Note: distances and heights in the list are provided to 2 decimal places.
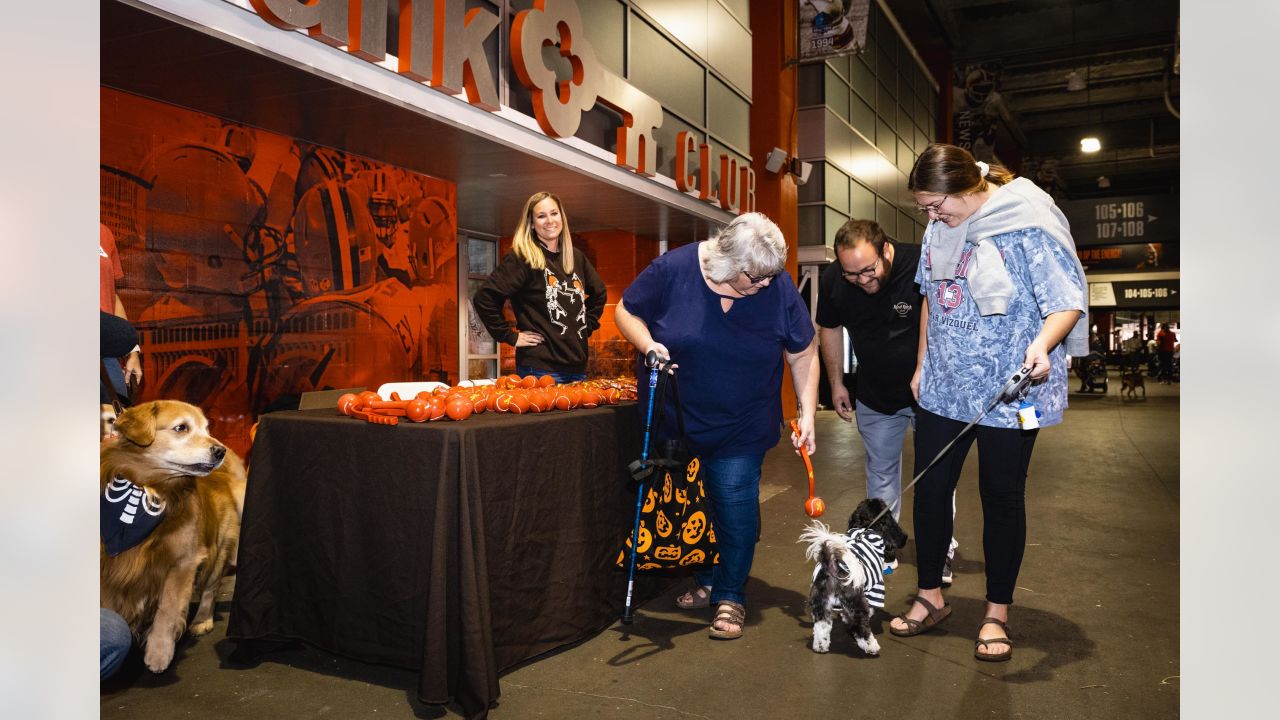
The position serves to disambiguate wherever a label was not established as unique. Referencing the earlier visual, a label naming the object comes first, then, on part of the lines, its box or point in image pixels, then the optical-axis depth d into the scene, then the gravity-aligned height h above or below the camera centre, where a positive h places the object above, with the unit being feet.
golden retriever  8.61 -1.73
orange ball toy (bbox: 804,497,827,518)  9.88 -1.79
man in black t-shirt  11.67 +0.32
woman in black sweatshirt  13.26 +0.84
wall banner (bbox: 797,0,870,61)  36.29 +13.98
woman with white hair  10.29 -0.09
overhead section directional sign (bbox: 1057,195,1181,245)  66.18 +10.30
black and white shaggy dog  9.67 -2.59
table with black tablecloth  8.14 -1.97
